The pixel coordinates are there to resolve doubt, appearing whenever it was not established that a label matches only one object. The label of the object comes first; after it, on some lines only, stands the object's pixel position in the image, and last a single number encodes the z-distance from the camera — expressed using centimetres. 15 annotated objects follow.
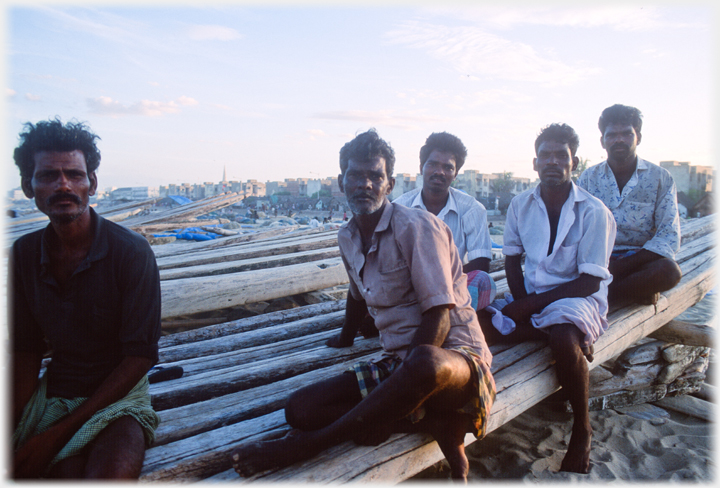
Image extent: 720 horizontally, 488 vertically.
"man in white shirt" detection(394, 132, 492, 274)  329
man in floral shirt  322
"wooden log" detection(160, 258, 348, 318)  365
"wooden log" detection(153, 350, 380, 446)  194
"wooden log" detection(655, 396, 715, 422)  355
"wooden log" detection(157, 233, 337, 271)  529
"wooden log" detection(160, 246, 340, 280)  445
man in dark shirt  171
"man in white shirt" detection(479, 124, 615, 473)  241
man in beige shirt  172
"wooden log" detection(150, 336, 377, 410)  226
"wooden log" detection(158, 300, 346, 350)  321
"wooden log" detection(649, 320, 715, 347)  366
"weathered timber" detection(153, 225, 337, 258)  685
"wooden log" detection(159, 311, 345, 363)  292
